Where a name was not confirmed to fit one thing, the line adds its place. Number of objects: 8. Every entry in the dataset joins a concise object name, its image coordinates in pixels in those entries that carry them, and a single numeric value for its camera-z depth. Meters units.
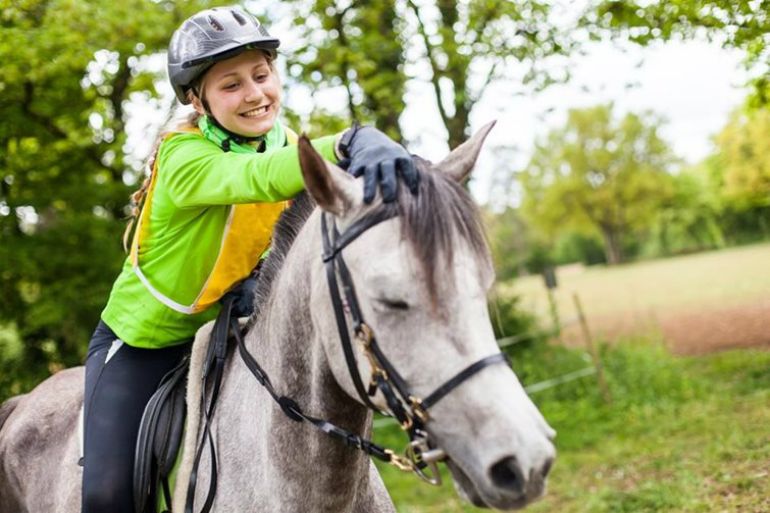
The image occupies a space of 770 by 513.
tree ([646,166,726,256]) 58.00
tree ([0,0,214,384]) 7.85
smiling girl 2.68
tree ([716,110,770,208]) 38.25
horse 1.74
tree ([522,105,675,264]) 54.94
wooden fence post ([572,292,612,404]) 10.36
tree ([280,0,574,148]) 8.98
